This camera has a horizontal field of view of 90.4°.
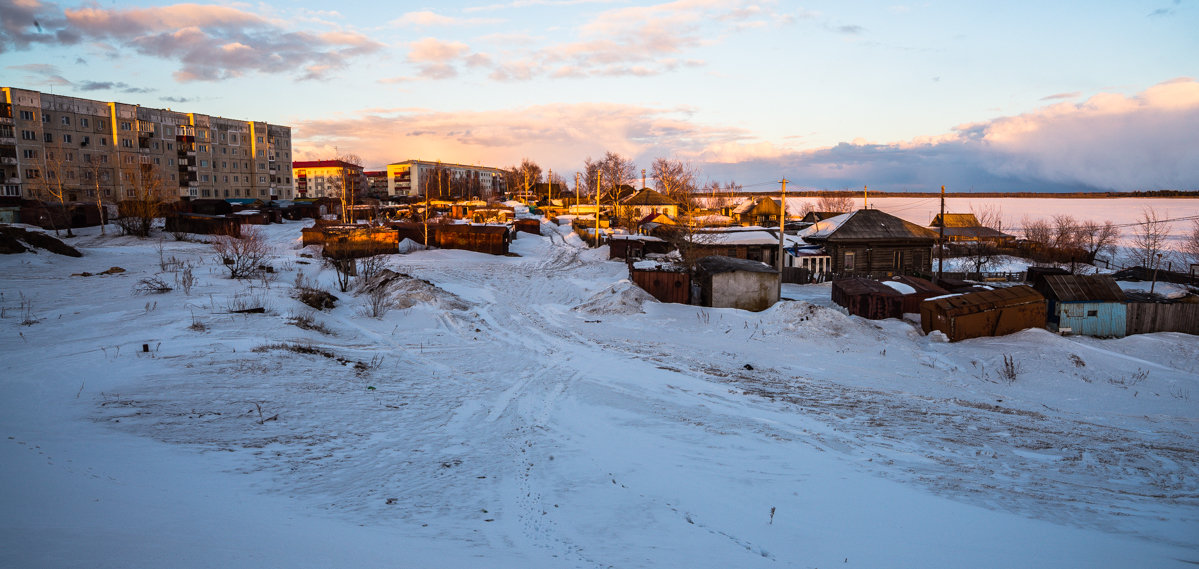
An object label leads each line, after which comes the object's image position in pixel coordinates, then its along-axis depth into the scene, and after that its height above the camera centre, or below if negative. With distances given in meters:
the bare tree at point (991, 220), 76.00 +0.38
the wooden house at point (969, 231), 59.22 -0.86
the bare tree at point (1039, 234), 55.06 -1.12
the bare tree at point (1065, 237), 52.00 -1.34
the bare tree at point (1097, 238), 52.21 -1.51
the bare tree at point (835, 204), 91.50 +3.12
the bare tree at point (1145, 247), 44.19 -2.18
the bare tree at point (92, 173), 70.00 +6.83
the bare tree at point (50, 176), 62.19 +5.87
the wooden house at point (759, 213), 76.00 +1.53
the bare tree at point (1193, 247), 46.91 -2.15
